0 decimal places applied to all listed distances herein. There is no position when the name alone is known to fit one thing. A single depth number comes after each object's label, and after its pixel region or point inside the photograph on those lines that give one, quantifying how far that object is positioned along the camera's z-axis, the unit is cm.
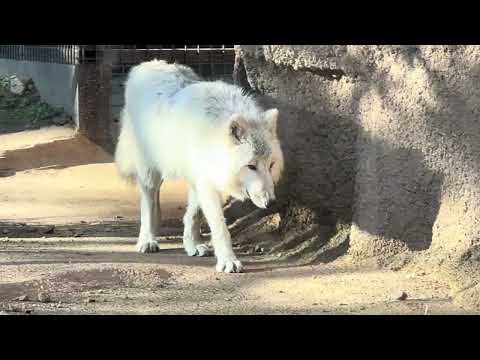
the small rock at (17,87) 1442
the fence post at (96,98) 1172
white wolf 560
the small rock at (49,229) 755
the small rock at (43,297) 466
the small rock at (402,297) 477
